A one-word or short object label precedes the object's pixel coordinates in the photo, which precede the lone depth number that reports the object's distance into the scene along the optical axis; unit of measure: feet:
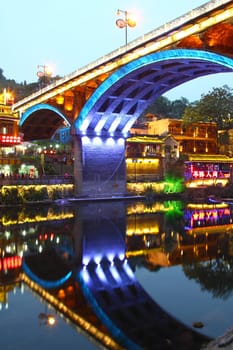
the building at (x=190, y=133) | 223.51
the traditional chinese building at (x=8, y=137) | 160.56
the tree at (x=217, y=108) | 186.91
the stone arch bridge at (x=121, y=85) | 86.43
